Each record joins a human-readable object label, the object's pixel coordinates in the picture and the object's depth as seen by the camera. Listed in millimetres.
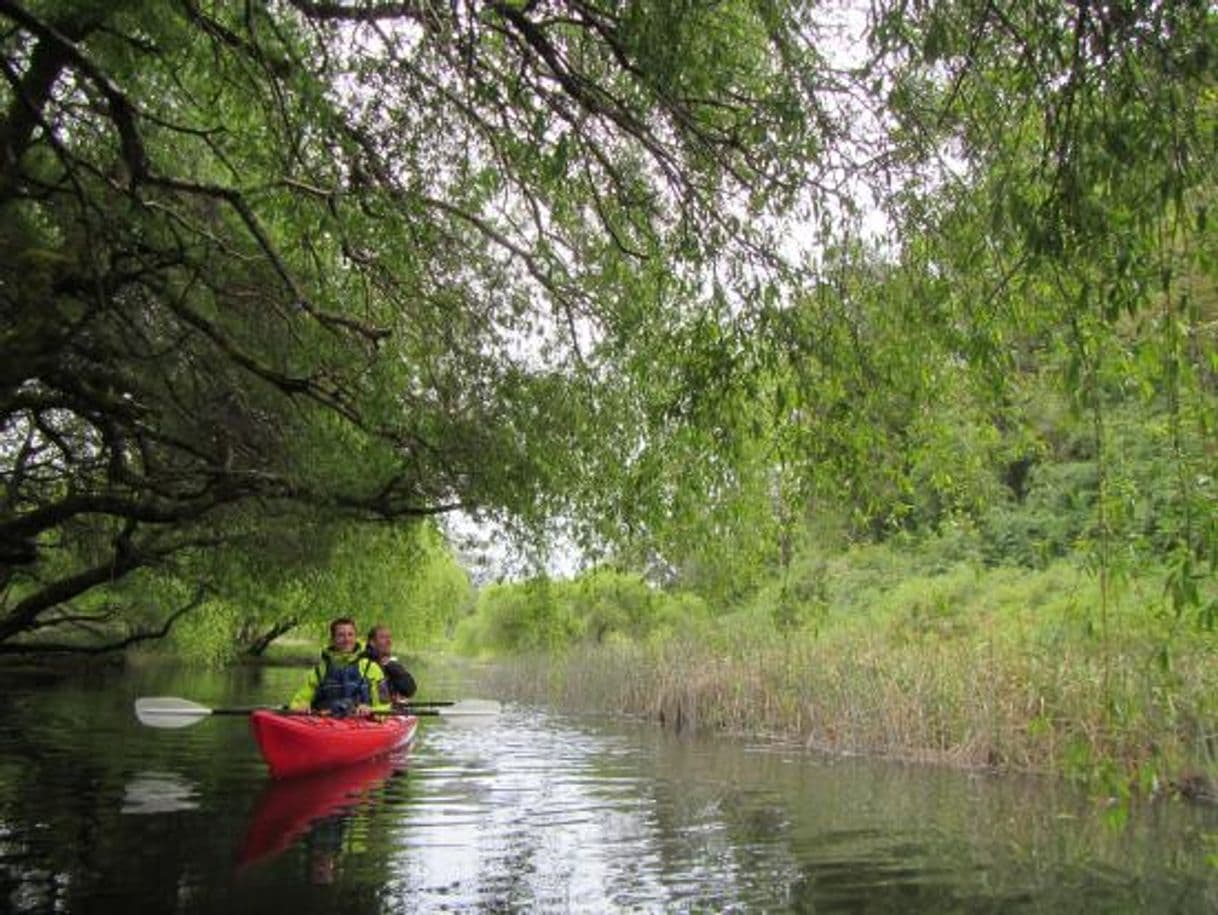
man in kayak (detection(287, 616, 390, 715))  11891
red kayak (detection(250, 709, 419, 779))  10836
